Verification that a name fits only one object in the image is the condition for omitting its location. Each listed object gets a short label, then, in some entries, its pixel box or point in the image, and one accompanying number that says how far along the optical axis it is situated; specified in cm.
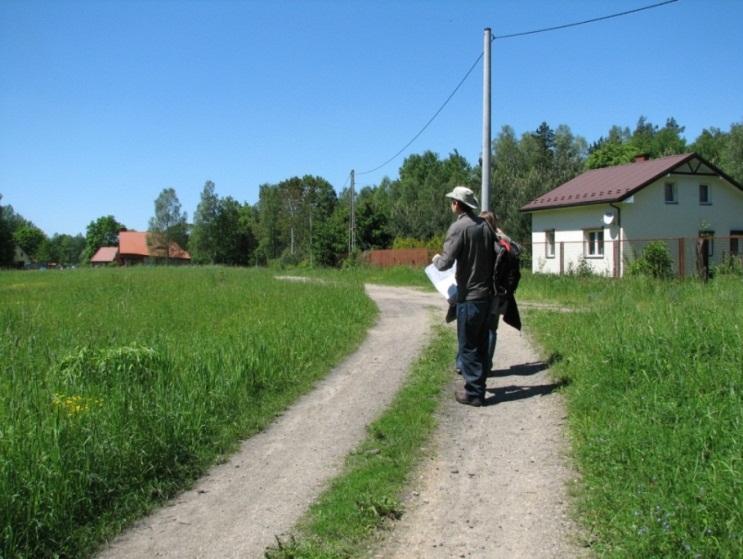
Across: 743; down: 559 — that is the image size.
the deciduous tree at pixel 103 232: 13250
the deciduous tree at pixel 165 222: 8519
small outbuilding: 11119
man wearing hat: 631
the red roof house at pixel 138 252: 8588
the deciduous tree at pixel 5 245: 7288
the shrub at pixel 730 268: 1697
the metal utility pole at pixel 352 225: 4589
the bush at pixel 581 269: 2757
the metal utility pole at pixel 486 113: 1545
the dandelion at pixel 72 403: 522
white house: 2953
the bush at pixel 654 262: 2342
